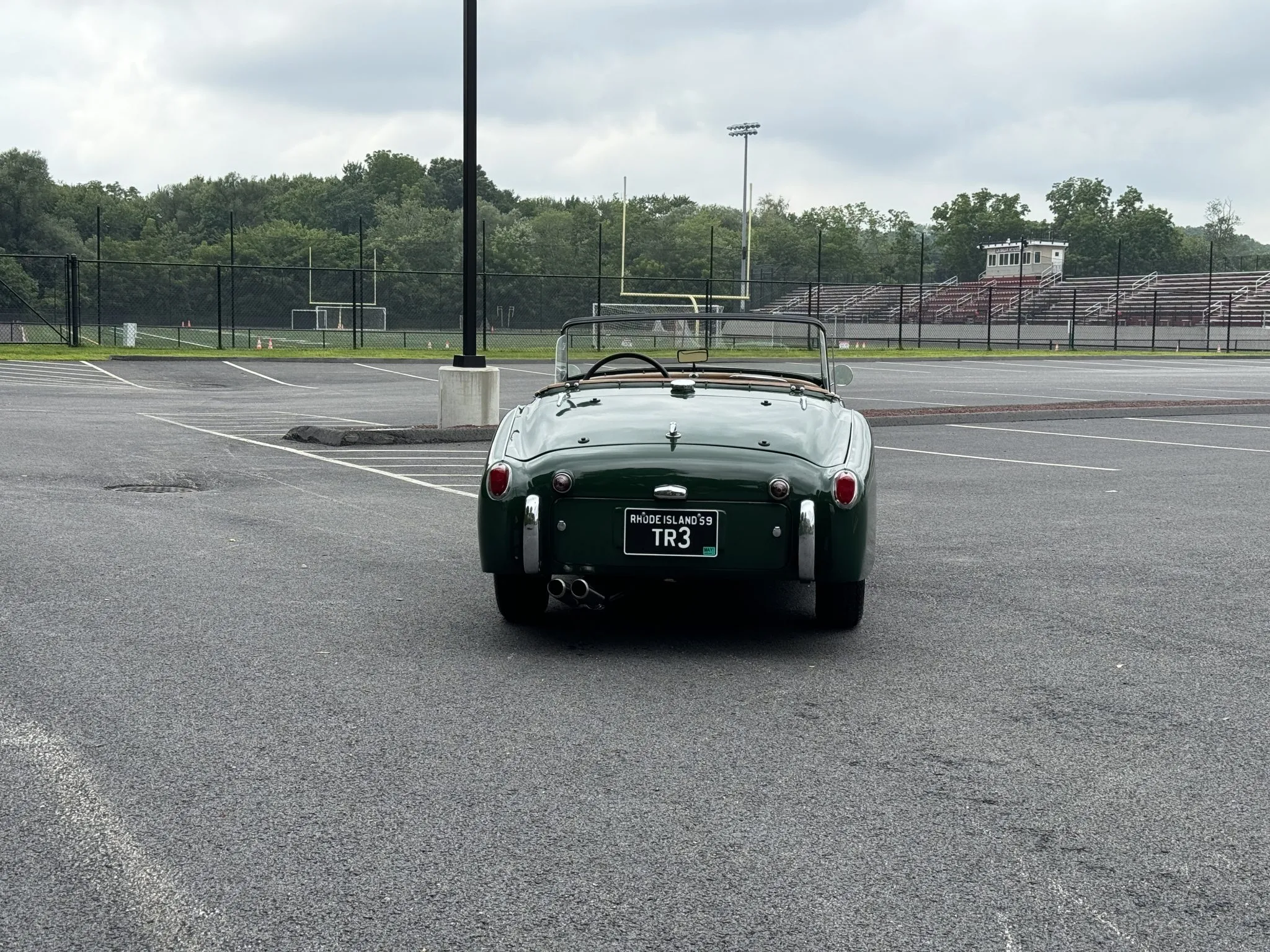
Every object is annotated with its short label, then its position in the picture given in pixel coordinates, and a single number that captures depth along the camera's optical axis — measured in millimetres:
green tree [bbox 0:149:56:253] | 74188
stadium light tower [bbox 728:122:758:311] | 61844
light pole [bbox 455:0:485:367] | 14820
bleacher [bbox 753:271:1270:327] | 74125
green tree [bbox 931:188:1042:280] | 129750
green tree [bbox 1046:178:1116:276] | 117812
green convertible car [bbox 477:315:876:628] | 5395
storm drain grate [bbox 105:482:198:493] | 10367
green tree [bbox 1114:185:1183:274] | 120688
